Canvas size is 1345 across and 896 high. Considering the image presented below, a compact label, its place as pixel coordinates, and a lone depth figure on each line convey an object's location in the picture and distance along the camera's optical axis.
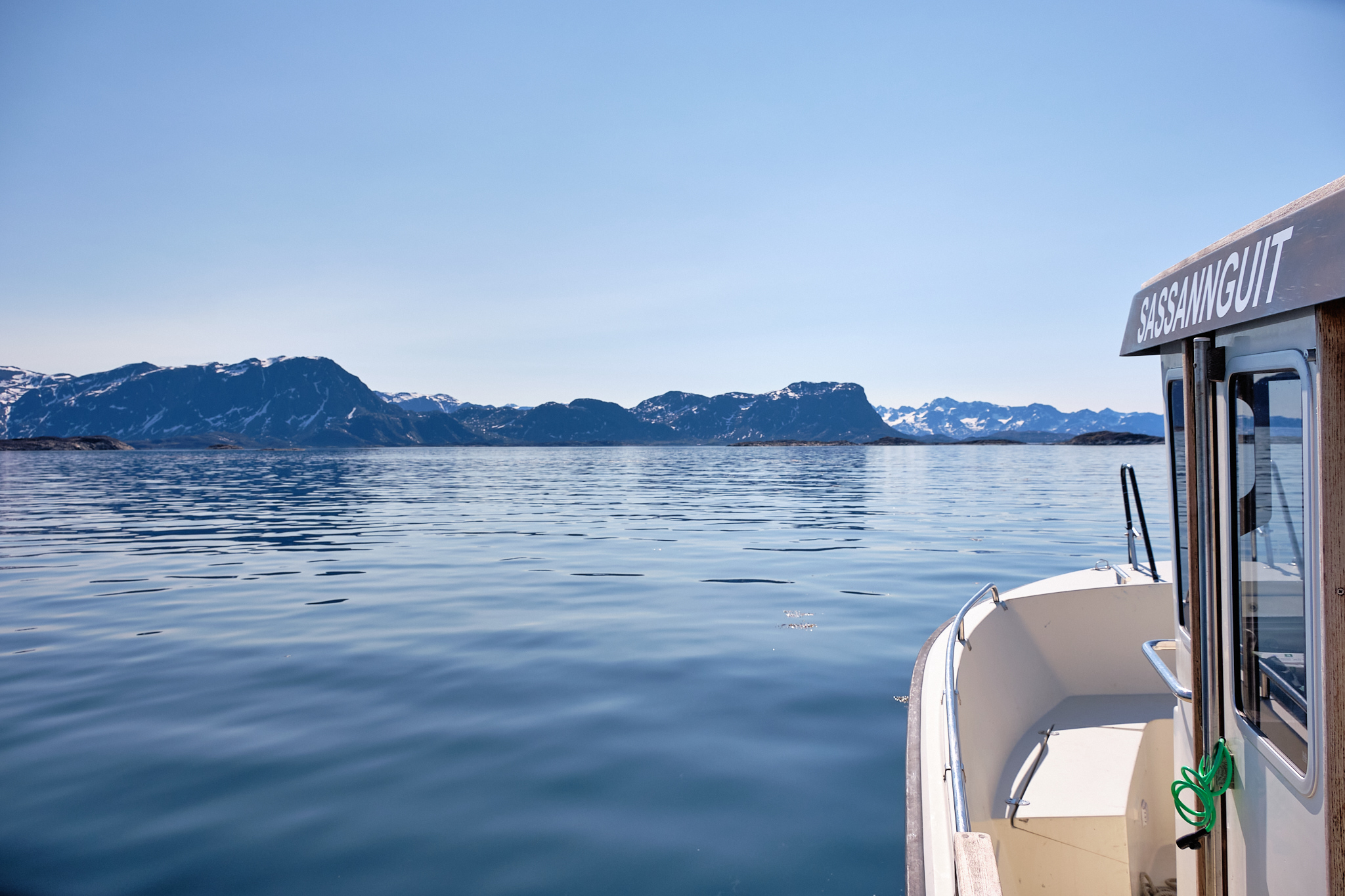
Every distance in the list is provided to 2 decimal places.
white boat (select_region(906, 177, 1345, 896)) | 2.49
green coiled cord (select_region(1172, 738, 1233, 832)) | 3.27
